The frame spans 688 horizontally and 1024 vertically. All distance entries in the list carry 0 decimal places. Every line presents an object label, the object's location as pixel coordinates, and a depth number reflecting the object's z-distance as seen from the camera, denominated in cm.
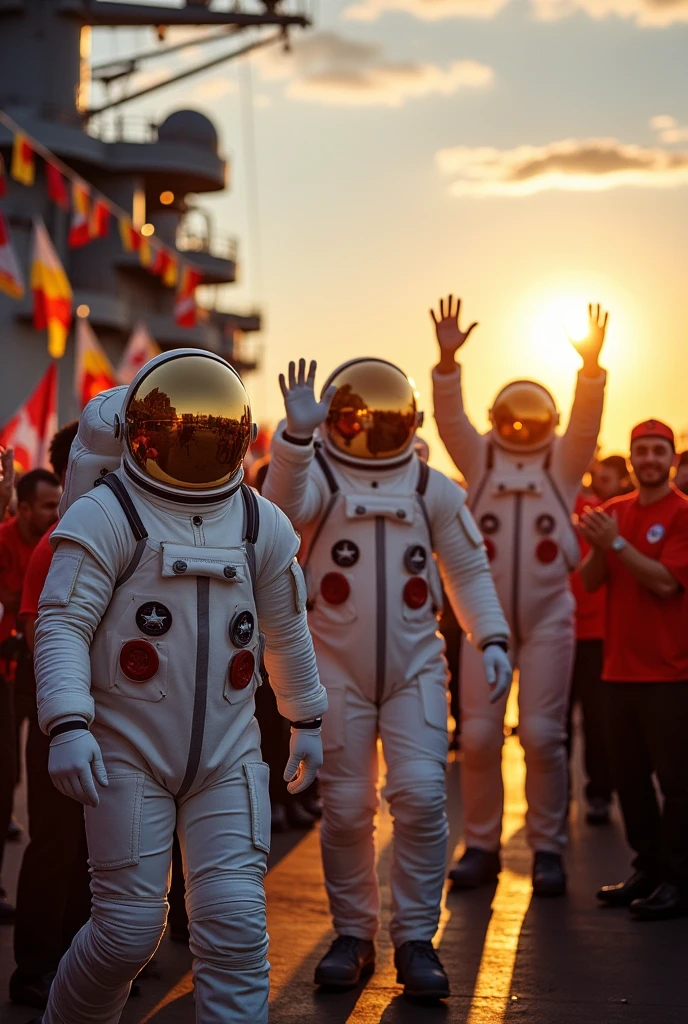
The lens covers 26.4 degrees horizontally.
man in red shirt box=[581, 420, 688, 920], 629
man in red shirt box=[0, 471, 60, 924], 569
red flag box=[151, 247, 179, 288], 1930
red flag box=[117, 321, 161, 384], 1869
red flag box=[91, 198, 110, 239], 1652
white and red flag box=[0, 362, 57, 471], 1102
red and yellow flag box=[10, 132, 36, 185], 1320
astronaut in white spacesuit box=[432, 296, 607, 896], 686
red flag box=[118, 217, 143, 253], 1742
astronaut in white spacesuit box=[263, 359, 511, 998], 524
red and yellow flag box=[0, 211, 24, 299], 1238
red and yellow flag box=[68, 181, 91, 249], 1619
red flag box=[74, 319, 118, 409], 1467
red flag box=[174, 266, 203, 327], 2045
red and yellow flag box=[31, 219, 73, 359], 1518
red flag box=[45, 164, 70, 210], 1541
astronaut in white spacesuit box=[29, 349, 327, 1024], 384
